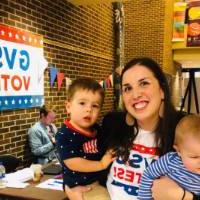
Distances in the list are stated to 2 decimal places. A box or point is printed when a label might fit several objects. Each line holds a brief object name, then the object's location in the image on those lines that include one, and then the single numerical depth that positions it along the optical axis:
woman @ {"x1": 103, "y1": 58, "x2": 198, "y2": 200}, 1.57
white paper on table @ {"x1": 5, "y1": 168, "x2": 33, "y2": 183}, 3.00
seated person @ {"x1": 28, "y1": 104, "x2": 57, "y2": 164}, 4.70
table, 2.49
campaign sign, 4.16
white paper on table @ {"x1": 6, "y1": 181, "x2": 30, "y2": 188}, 2.81
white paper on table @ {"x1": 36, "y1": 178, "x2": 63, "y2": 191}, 2.75
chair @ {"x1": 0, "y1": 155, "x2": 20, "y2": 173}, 3.85
